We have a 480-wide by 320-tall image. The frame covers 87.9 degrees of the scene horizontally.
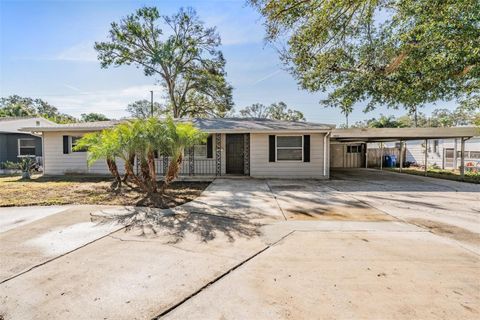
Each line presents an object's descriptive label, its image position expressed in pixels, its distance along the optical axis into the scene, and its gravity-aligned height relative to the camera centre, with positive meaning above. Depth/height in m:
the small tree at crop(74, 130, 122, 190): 6.46 +0.23
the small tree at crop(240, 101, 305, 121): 41.00 +7.06
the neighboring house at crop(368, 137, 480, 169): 18.17 +0.17
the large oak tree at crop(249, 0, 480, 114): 7.36 +3.83
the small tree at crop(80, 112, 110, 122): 42.86 +6.55
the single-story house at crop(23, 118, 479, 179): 11.20 +0.29
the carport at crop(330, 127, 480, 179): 11.14 +0.99
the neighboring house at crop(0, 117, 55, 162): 15.27 +0.67
